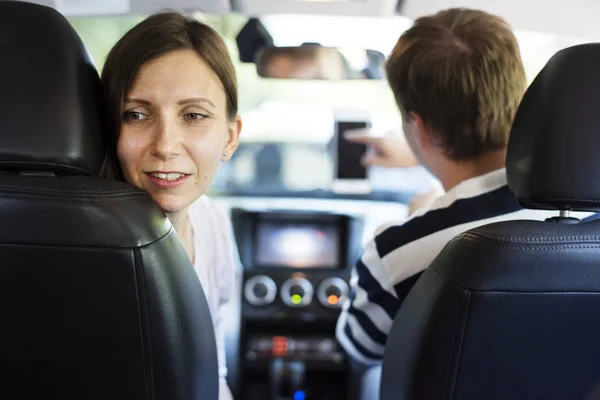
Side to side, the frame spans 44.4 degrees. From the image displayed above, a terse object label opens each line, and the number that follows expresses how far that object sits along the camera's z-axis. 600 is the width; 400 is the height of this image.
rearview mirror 2.63
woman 1.67
